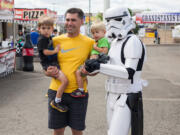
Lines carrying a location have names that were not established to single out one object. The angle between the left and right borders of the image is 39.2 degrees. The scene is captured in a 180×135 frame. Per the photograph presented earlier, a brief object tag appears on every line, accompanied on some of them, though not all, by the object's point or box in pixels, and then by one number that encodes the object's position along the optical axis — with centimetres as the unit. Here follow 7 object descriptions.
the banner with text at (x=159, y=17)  2527
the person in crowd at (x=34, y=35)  1101
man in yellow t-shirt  269
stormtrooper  250
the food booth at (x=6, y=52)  883
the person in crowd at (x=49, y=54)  266
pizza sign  2052
